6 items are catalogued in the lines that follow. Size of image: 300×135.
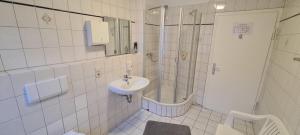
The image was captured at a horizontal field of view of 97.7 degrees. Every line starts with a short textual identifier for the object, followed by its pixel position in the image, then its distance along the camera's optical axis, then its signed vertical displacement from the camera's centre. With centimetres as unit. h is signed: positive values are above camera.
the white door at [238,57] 206 -24
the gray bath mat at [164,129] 201 -134
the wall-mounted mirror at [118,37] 188 +9
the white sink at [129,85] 178 -62
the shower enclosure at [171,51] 236 -16
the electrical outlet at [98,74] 171 -40
